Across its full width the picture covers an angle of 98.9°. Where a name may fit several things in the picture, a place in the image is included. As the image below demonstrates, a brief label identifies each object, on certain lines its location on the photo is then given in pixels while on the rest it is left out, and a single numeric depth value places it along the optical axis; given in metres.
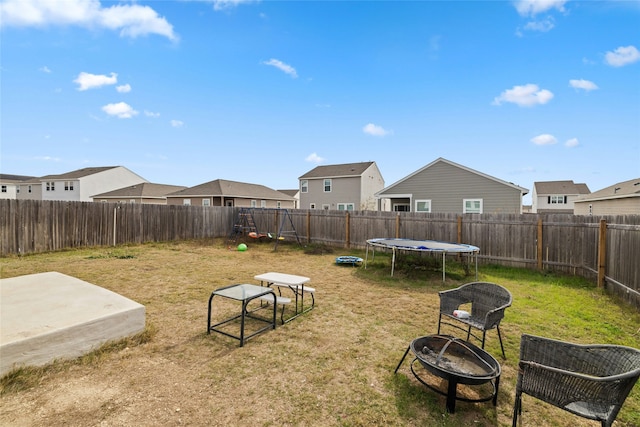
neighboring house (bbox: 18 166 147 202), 30.61
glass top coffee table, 3.71
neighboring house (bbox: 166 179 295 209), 25.52
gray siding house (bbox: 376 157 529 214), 15.27
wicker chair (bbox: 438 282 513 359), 3.42
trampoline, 7.20
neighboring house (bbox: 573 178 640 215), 16.29
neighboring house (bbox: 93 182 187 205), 29.16
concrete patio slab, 2.82
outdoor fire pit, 2.32
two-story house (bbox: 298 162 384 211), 25.42
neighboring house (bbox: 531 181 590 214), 33.81
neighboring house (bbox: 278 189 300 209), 50.84
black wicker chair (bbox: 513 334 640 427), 1.77
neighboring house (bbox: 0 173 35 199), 35.91
